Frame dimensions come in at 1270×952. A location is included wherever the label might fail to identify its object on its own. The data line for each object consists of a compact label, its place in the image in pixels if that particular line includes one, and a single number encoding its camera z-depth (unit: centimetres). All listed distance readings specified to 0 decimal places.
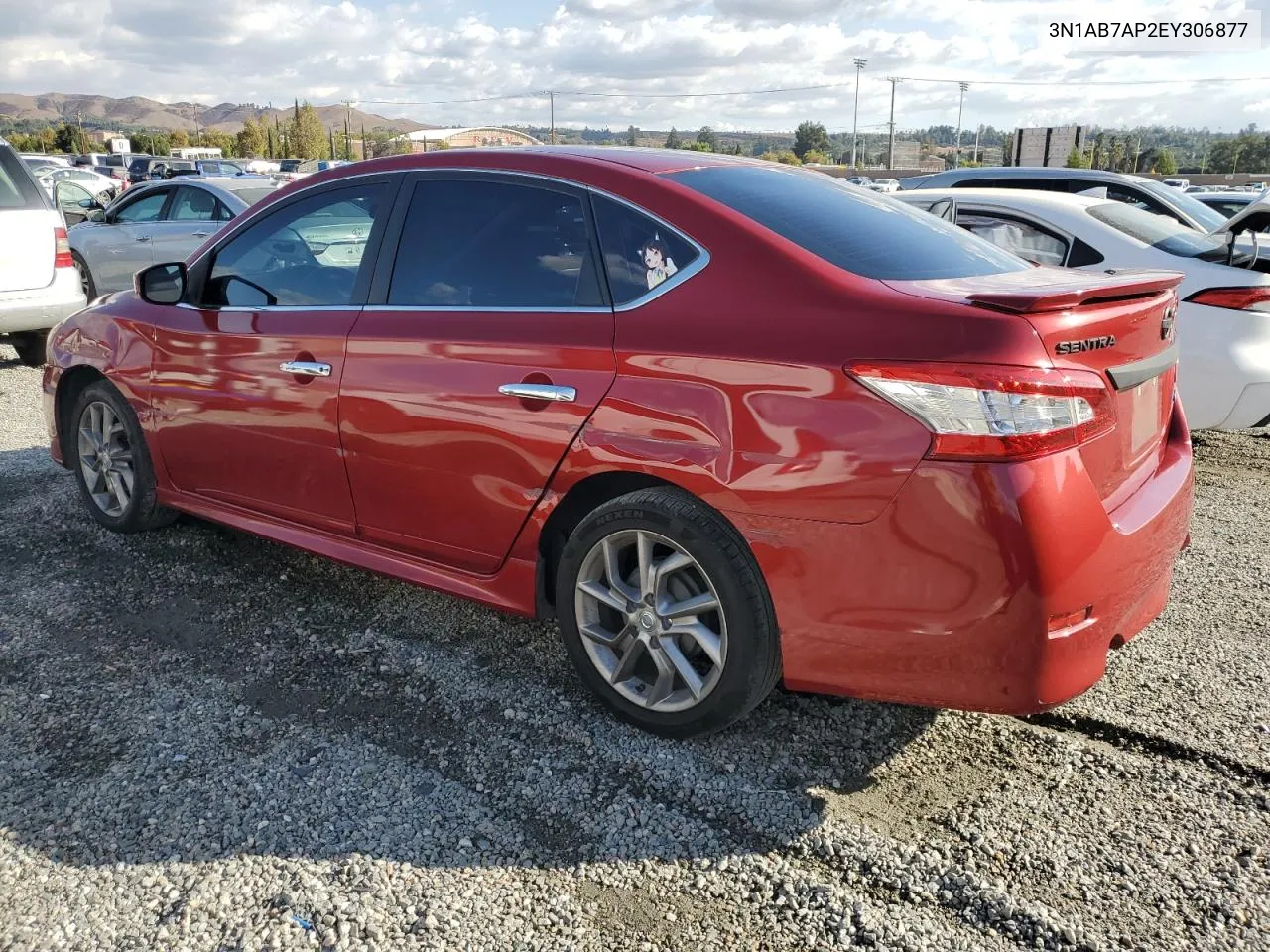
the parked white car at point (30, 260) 815
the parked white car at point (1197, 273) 540
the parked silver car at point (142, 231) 1055
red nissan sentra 241
